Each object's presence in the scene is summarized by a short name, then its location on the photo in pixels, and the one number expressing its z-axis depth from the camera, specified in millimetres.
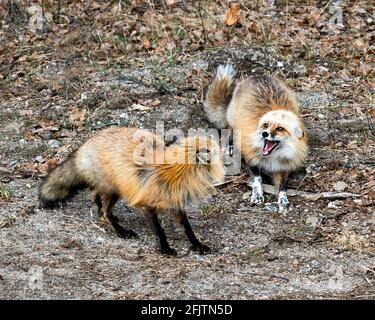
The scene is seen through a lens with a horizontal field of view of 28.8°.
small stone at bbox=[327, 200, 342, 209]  7477
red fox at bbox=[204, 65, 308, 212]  7812
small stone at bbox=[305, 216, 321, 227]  7203
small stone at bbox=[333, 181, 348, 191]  7779
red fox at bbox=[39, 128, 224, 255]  6412
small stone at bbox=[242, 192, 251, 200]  7880
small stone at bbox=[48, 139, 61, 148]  8703
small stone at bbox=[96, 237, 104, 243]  6821
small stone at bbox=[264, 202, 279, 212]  7625
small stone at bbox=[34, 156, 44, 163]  8451
